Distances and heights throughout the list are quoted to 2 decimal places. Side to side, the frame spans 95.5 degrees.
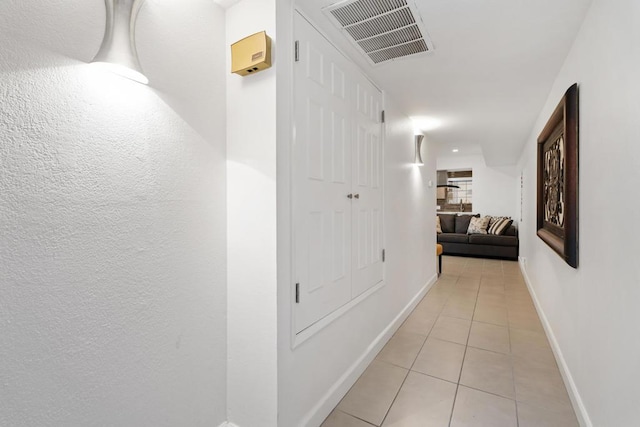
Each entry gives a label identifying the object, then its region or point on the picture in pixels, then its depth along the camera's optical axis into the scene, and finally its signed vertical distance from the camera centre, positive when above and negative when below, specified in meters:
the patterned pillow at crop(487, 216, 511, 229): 6.39 -0.25
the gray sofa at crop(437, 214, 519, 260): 6.01 -0.73
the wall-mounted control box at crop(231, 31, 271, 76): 1.25 +0.68
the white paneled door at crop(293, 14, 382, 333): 1.47 +0.17
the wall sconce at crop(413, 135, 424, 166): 3.43 +0.67
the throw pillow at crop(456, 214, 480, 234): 6.79 -0.37
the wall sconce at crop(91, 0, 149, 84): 0.91 +0.54
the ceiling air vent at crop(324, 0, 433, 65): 1.43 +0.99
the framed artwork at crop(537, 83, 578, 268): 1.68 +0.20
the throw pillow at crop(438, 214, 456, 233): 6.94 -0.38
